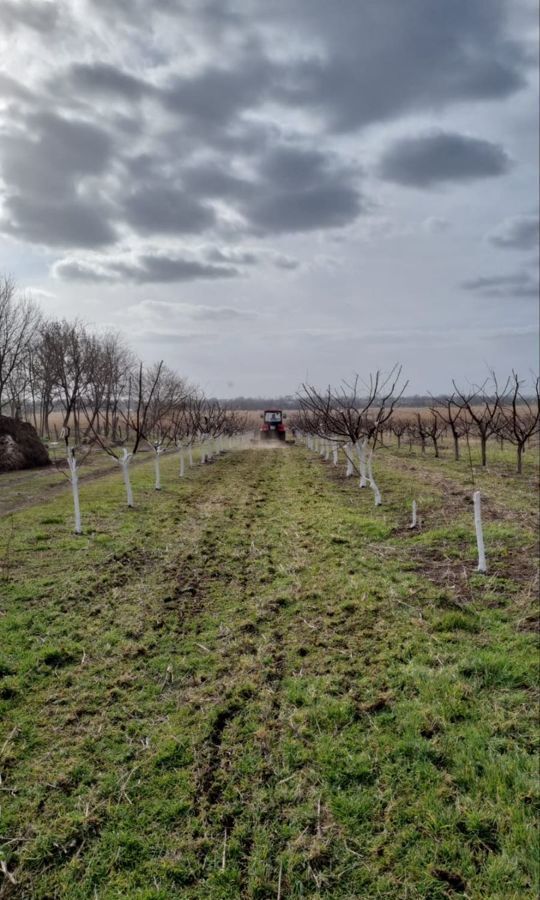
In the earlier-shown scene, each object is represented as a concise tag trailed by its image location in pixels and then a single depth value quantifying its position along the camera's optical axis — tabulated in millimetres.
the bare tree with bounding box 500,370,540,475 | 17455
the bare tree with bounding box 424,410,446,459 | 27373
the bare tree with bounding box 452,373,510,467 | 19688
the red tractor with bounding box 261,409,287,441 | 45188
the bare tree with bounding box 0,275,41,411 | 33906
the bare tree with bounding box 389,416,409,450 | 36256
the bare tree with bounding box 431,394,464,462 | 21125
